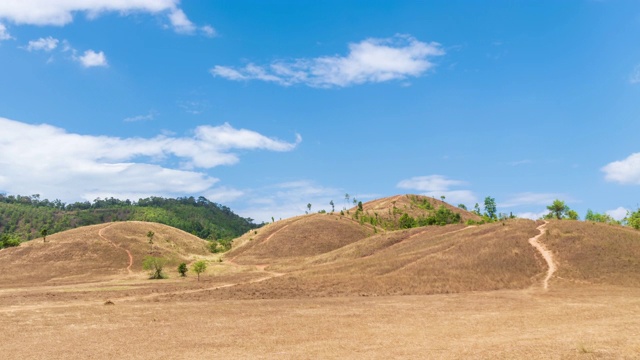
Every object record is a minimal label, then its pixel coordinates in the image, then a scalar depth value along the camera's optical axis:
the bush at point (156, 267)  78.31
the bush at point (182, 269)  81.44
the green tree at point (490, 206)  170.62
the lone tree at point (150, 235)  112.60
